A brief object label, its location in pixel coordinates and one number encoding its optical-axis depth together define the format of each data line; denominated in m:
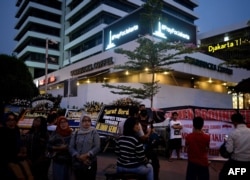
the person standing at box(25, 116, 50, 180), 3.70
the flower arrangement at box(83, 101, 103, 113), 14.36
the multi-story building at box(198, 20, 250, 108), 9.86
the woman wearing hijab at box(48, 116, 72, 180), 3.51
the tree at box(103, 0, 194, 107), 12.96
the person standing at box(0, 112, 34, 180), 2.76
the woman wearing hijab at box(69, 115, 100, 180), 3.32
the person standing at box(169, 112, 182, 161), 7.48
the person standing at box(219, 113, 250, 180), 3.03
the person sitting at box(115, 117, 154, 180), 2.95
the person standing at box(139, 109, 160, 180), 4.09
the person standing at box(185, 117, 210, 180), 3.41
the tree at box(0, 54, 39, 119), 21.41
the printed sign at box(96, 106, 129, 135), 7.65
